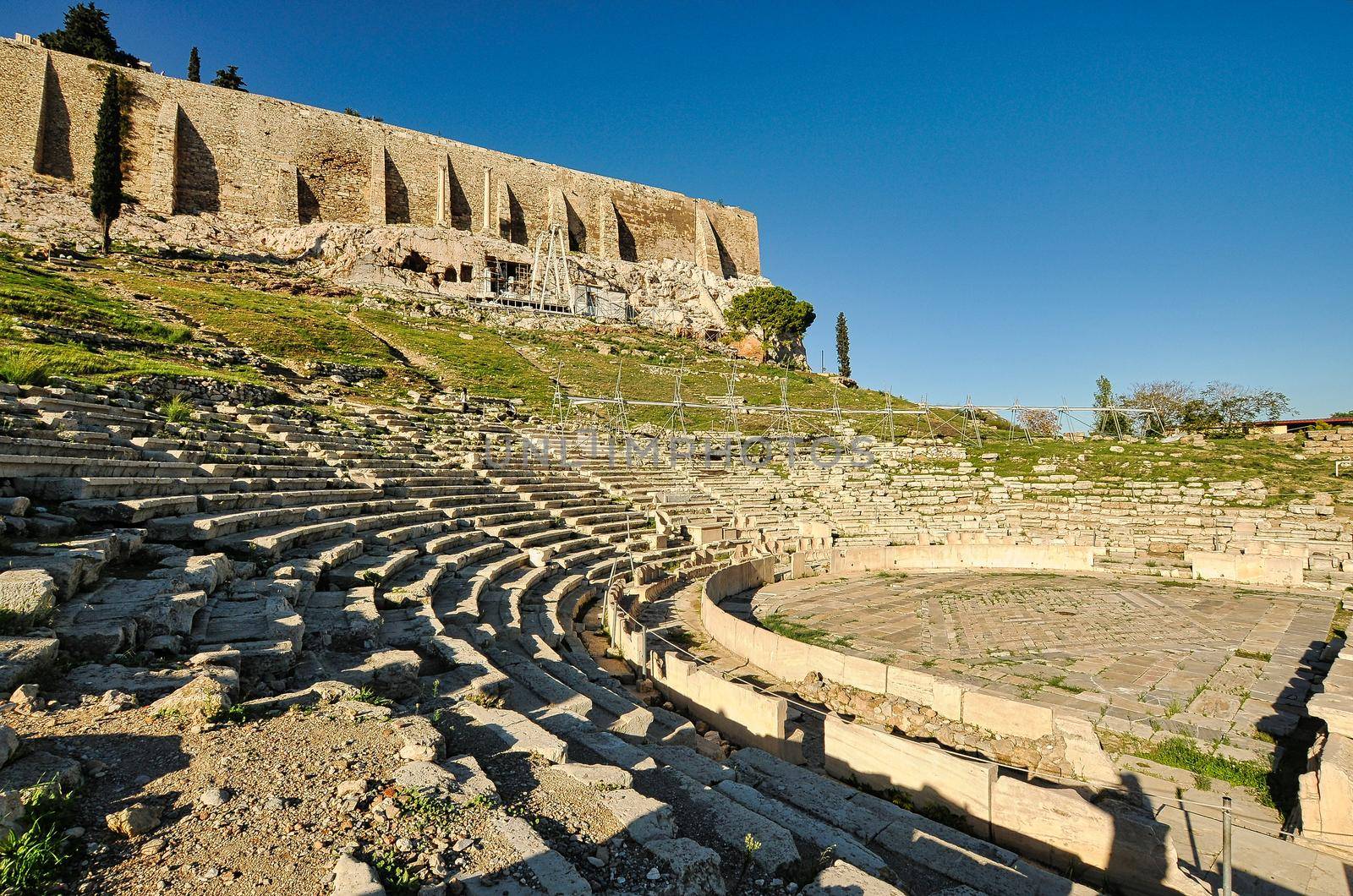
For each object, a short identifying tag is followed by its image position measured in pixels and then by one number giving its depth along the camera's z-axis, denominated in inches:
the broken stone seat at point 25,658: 130.7
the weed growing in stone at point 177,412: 443.8
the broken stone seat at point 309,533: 280.0
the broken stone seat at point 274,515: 262.4
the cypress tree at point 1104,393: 1764.3
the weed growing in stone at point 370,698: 163.2
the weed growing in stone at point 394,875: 92.4
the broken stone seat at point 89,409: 340.8
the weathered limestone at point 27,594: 150.6
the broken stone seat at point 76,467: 248.1
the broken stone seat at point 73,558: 176.9
